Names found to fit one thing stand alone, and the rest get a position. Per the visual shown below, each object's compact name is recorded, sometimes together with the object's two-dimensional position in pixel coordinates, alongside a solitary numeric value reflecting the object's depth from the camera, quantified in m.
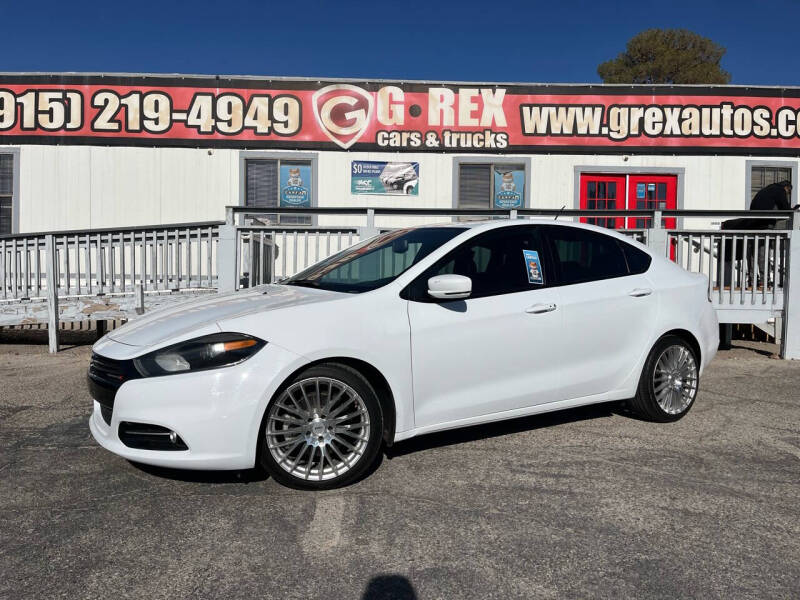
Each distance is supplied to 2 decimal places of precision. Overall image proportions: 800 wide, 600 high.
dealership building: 12.12
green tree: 35.03
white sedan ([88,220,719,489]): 3.17
